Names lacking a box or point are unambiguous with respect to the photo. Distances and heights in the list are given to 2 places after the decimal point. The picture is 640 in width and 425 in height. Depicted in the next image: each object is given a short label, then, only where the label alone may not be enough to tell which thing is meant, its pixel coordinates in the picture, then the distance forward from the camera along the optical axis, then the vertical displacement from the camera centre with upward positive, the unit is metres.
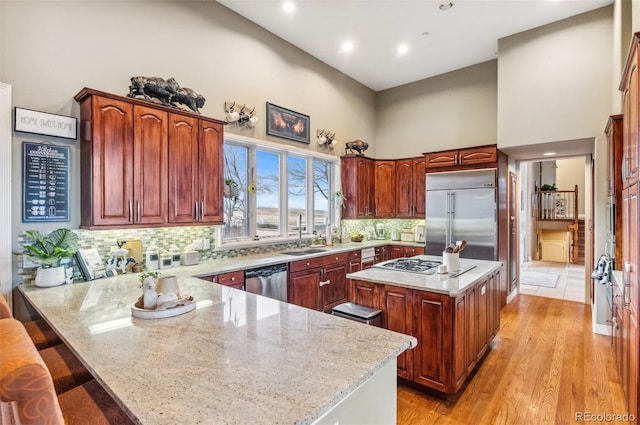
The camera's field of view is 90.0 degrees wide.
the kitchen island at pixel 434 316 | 2.41 -0.82
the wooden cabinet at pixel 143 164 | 2.58 +0.45
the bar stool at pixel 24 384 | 0.79 -0.43
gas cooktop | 2.95 -0.52
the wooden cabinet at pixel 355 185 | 5.58 +0.50
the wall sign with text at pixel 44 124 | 2.46 +0.72
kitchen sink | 4.28 -0.53
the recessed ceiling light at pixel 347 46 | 4.81 +2.56
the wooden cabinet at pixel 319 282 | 3.90 -0.90
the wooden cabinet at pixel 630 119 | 1.87 +0.61
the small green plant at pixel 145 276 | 1.83 -0.36
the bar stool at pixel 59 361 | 1.57 -0.80
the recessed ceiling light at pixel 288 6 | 3.89 +2.56
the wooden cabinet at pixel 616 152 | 3.06 +0.60
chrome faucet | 4.83 -0.34
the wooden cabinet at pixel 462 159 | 4.75 +0.86
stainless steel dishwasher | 3.38 -0.74
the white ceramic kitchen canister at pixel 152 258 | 3.08 -0.43
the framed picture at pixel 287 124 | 4.48 +1.33
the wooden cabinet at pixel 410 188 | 5.73 +0.47
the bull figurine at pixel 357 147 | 5.69 +1.20
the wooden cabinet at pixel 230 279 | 3.05 -0.64
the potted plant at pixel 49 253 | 2.38 -0.29
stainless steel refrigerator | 4.75 +0.02
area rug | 6.36 -1.39
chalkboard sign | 2.50 +0.25
